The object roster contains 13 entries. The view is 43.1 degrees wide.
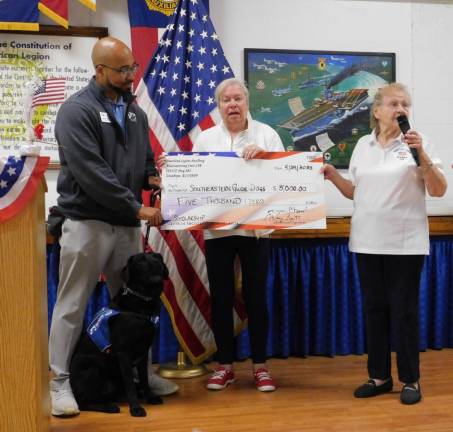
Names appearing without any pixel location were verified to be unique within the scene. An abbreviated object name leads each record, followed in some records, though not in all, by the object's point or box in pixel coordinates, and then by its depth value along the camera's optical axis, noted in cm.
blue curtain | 349
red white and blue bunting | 189
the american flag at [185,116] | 325
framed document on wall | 348
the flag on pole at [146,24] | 356
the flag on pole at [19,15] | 338
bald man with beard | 250
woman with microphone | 261
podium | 191
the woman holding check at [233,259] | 288
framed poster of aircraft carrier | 378
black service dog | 252
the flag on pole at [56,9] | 341
